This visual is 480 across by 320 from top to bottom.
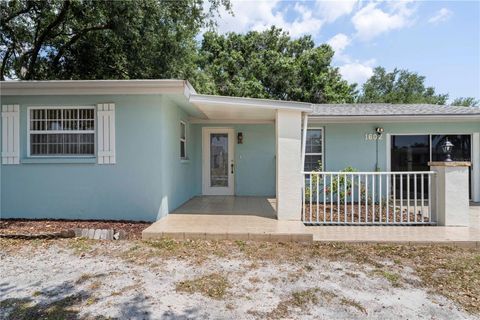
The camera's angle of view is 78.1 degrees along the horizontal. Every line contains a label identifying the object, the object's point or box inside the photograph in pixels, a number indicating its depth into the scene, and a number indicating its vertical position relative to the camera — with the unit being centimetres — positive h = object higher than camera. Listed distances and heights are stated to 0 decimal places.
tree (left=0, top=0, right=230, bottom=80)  1062 +506
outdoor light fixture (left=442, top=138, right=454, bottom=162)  567 +24
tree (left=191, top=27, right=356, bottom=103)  1962 +617
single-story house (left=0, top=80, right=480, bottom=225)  598 +32
